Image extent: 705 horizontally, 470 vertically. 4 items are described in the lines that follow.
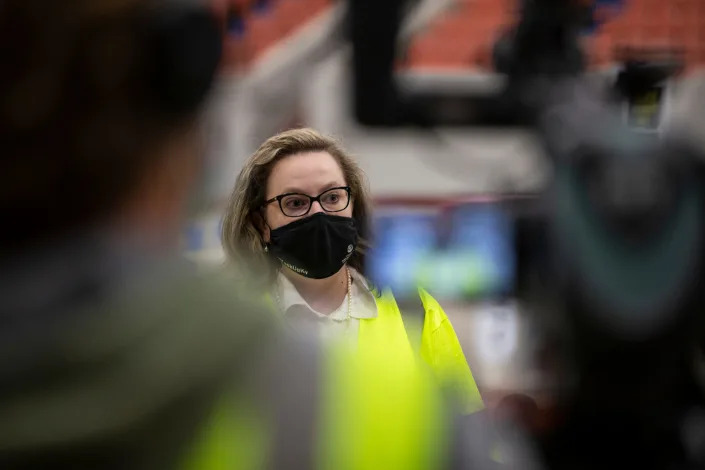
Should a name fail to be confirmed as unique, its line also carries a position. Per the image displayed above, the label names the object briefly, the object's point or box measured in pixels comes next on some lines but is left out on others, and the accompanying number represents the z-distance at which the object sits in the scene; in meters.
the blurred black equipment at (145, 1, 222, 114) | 1.66
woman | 3.33
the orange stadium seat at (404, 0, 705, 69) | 9.53
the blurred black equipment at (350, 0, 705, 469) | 1.99
